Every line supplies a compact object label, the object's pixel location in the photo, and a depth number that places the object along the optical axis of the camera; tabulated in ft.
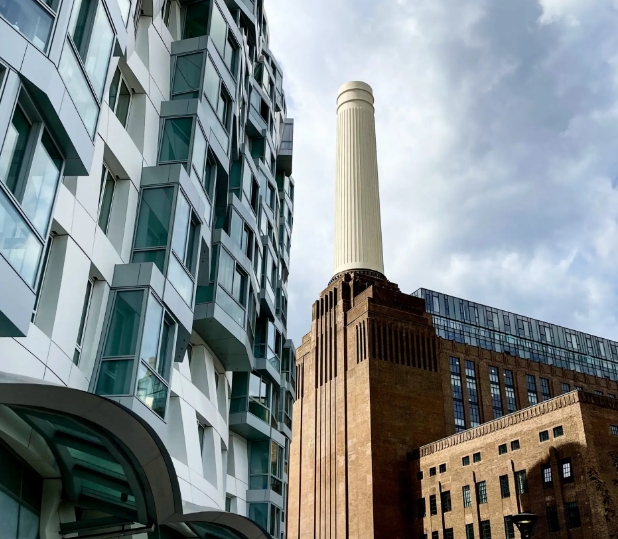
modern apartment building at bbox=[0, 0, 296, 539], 34.83
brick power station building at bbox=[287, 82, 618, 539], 160.76
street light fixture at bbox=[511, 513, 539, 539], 65.41
